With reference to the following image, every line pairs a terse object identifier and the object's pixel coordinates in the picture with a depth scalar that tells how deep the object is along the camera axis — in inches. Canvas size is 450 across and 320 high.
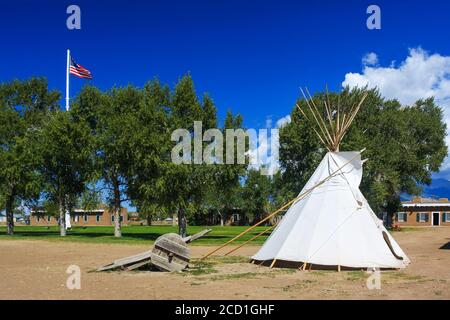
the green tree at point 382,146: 1765.5
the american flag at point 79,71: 1820.9
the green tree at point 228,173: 1429.6
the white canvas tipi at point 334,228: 637.3
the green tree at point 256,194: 3363.7
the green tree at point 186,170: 1371.8
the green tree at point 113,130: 1418.6
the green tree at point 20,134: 1606.8
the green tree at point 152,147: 1371.8
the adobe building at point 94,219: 3907.7
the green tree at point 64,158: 1519.4
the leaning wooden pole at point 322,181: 712.5
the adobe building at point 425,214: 2913.4
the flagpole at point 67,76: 1973.4
